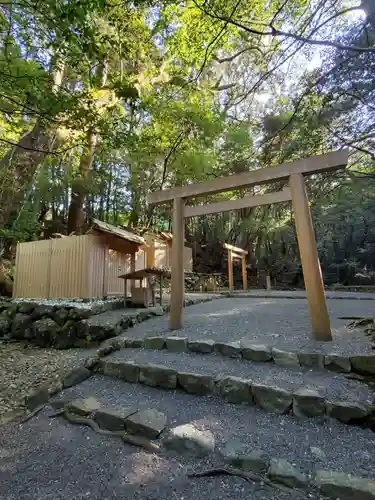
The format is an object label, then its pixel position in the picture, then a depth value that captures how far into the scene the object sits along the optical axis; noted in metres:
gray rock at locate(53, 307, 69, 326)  5.67
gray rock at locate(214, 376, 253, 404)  2.45
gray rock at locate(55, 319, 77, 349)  5.16
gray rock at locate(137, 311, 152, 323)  5.45
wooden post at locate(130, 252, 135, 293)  7.05
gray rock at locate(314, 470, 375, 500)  1.44
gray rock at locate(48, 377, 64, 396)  2.98
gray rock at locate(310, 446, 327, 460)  1.77
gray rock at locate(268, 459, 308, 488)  1.58
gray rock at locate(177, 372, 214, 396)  2.66
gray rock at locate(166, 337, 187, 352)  3.60
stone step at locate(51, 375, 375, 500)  1.58
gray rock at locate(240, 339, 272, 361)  3.01
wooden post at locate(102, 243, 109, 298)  7.18
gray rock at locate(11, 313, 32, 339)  6.10
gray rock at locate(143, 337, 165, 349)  3.75
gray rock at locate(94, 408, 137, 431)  2.28
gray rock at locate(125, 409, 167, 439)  2.13
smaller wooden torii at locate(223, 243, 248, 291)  10.72
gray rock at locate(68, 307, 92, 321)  5.50
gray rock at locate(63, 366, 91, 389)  3.15
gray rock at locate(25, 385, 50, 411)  2.84
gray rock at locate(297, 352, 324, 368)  2.76
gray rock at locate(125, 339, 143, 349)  3.94
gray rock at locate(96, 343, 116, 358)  3.69
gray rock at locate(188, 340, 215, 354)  3.42
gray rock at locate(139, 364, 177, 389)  2.85
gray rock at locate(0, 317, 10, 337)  6.34
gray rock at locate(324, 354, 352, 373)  2.62
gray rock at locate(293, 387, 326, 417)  2.14
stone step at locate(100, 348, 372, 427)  2.15
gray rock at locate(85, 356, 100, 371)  3.44
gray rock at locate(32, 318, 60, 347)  5.55
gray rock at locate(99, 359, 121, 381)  3.26
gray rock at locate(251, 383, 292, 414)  2.25
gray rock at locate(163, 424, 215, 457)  1.93
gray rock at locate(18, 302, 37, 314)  6.36
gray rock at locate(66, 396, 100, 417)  2.52
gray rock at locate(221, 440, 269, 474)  1.73
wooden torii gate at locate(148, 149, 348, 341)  3.42
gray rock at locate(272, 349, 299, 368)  2.85
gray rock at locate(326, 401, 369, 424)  2.02
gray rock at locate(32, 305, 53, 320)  6.08
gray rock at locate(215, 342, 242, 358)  3.22
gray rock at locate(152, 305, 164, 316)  5.96
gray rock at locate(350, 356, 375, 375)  2.50
